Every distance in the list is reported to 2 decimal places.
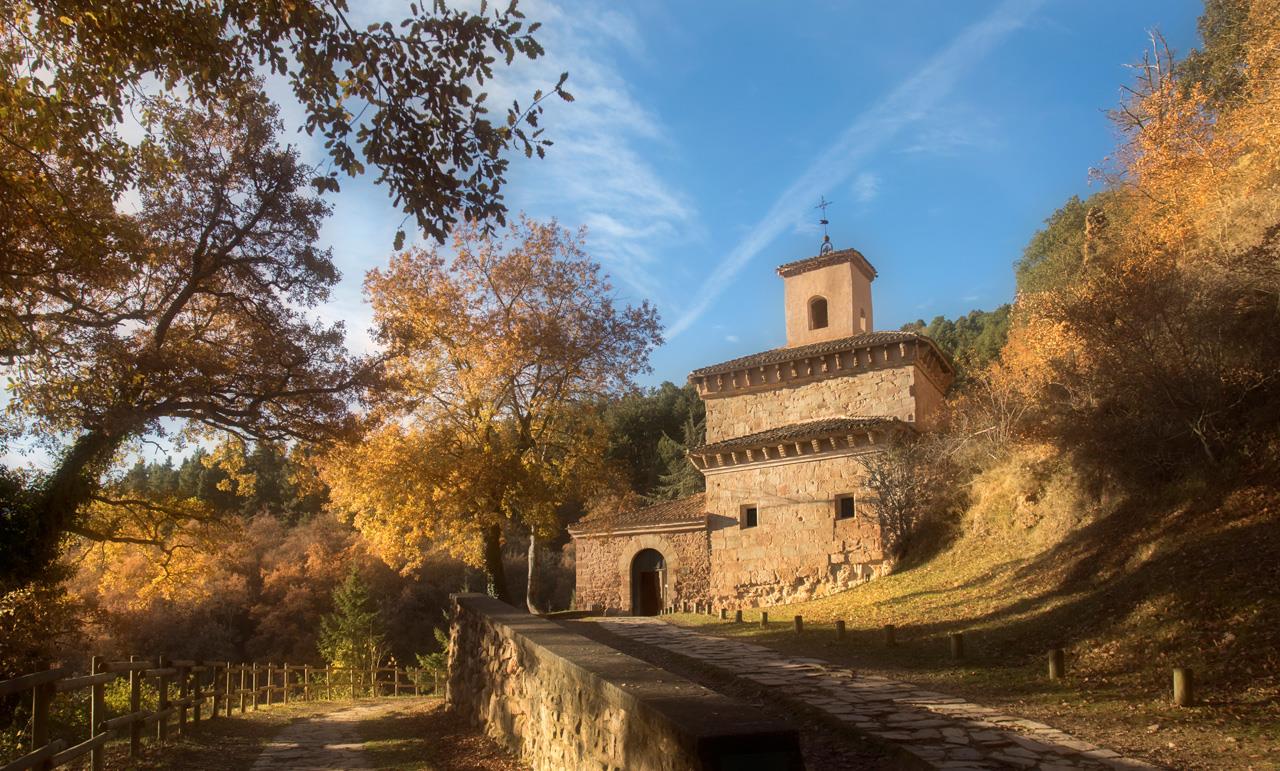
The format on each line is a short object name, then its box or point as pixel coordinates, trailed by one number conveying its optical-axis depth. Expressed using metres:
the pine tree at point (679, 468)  40.62
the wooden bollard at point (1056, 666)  8.72
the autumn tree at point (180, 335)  9.36
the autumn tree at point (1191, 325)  11.47
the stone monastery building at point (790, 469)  21.55
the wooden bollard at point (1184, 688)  6.99
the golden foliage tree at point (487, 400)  17.89
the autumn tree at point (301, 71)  5.87
